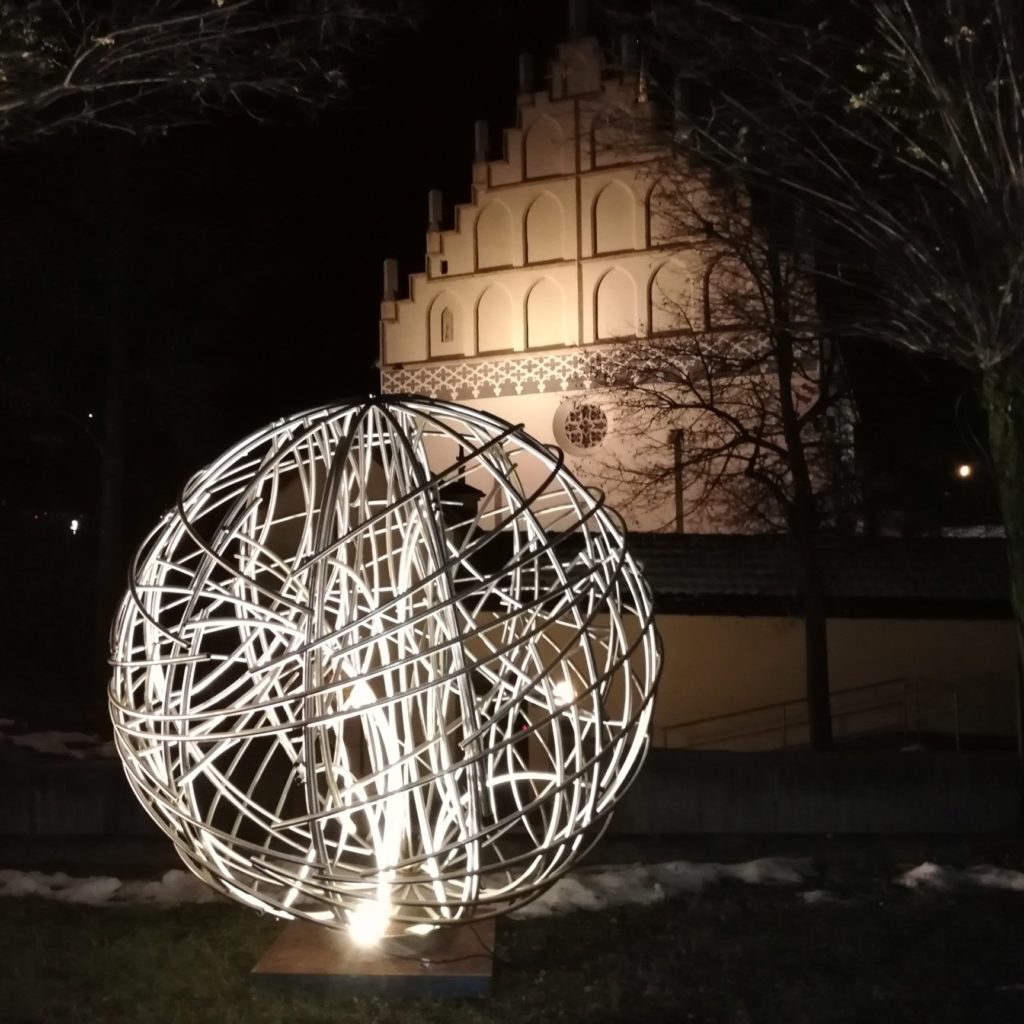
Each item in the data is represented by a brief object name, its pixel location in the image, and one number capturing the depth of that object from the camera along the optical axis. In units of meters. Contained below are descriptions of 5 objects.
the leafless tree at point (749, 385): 10.73
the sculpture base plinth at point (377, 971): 5.09
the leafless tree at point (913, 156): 7.60
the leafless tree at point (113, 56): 7.27
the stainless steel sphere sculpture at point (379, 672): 4.46
